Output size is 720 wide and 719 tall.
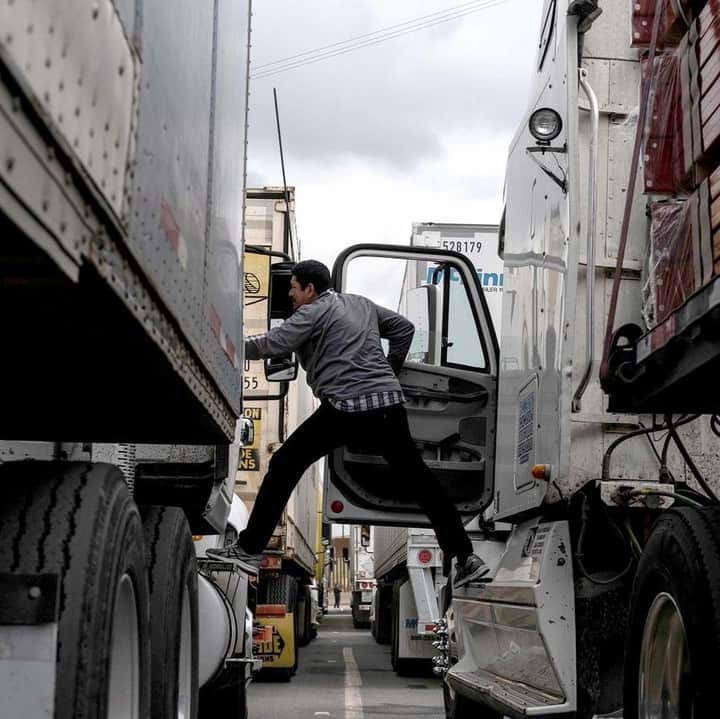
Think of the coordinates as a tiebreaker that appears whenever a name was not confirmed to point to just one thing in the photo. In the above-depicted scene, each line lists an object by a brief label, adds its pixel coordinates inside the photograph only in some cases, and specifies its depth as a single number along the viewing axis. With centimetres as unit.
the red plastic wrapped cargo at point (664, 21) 379
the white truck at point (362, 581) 3422
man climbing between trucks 621
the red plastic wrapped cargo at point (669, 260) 362
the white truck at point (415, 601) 1322
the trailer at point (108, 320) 181
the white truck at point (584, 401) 357
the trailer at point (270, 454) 1270
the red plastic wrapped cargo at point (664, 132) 385
